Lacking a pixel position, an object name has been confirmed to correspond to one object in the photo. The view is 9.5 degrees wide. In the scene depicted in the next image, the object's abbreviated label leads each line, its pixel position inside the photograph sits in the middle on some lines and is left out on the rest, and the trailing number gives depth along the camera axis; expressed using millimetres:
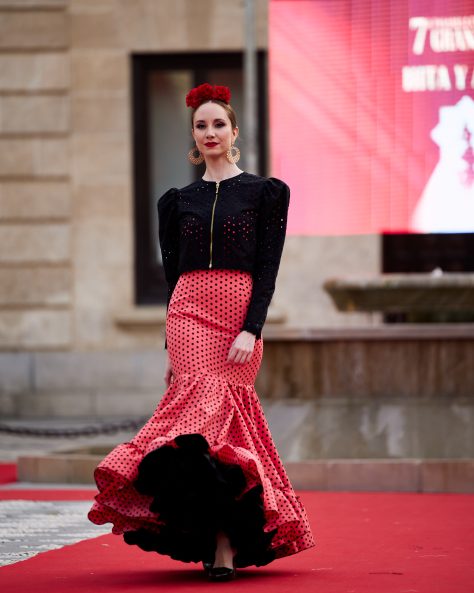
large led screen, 20613
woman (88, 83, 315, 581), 9789
